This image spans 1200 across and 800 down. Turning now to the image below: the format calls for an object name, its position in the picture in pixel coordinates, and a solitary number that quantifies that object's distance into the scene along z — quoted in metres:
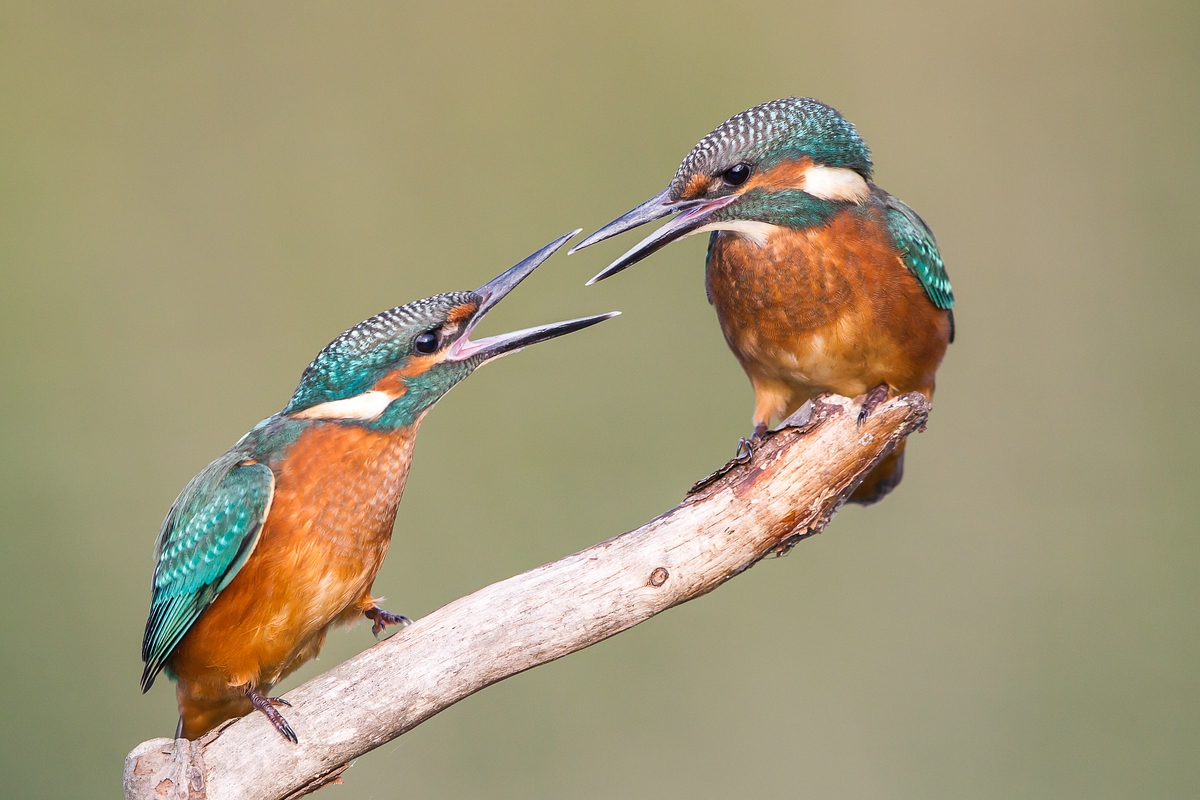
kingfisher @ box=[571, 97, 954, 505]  5.28
